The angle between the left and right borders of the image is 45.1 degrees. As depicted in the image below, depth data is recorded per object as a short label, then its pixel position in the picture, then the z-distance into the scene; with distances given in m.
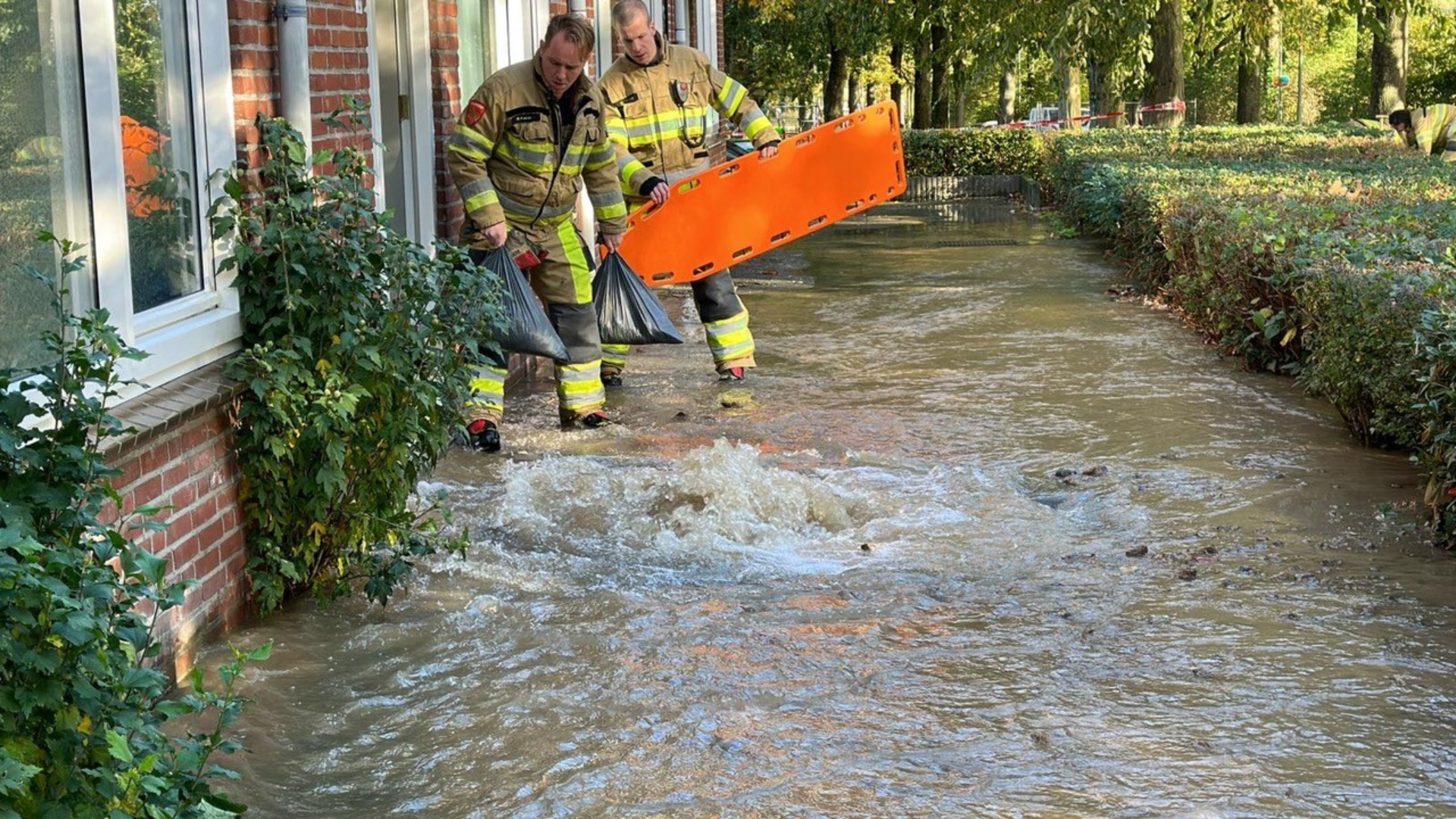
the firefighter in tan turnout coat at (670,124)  9.18
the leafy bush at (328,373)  5.33
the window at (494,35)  9.69
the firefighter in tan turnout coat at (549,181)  7.83
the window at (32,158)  4.32
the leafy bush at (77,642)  3.01
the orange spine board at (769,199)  9.87
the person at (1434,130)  19.44
